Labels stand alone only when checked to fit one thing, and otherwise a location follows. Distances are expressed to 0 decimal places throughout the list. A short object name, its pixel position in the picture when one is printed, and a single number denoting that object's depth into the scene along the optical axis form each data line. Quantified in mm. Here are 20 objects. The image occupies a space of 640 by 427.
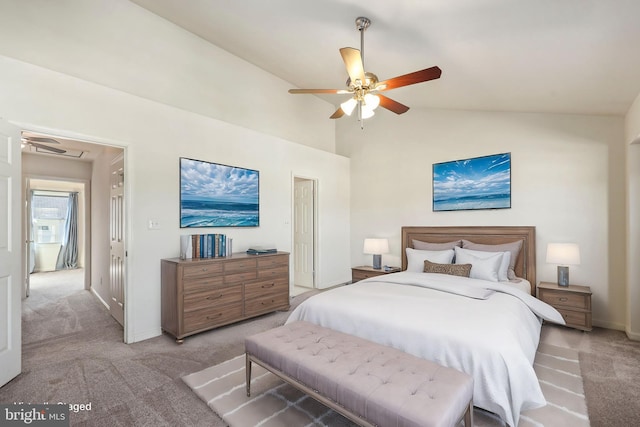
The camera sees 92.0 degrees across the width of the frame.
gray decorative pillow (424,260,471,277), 3613
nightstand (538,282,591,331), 3393
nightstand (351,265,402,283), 4957
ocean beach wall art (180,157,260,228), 3766
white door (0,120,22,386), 2404
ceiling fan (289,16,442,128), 2398
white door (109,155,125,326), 3633
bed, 1819
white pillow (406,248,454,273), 3998
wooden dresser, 3248
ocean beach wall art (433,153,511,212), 4219
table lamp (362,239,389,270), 5125
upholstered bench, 1410
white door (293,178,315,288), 5656
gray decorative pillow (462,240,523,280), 3884
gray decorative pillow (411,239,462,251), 4335
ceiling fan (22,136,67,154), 4073
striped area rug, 1954
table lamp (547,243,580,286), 3484
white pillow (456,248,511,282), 3646
